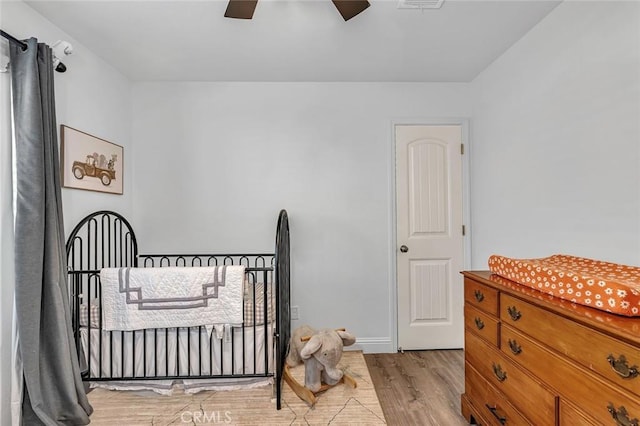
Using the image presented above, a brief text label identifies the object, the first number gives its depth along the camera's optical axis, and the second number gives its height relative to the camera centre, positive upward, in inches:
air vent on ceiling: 70.8 +45.1
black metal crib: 77.7 -31.2
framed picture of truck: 82.2 +15.0
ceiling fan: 66.6 +42.5
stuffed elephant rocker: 77.8 -34.0
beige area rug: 72.0 -44.2
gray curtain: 63.9 -8.6
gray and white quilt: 74.6 -18.2
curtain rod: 62.5 +34.5
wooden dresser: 37.2 -21.3
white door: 115.0 -11.1
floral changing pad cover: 39.9 -9.8
